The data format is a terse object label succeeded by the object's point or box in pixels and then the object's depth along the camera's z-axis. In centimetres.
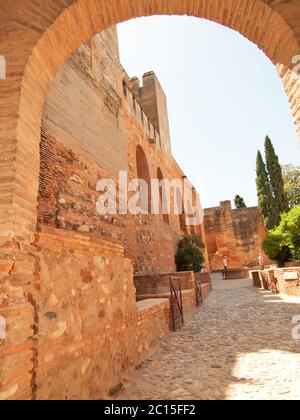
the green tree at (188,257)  1452
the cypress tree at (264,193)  2069
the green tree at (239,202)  3425
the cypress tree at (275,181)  2048
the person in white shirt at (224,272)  2101
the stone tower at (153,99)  1598
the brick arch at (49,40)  249
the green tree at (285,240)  1134
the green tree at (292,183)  2580
